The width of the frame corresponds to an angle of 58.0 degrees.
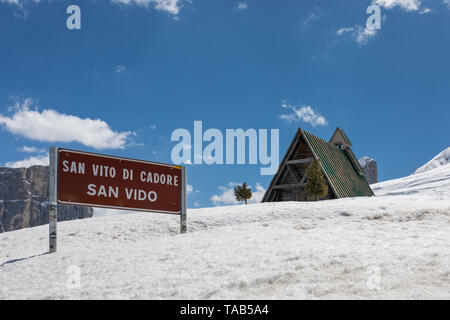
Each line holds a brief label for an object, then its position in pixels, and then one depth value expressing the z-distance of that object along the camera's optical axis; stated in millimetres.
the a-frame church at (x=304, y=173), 23969
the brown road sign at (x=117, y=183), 9633
